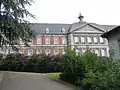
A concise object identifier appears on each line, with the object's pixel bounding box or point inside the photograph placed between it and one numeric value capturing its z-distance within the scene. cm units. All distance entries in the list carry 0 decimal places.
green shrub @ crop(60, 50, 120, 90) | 454
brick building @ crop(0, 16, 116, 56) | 2573
